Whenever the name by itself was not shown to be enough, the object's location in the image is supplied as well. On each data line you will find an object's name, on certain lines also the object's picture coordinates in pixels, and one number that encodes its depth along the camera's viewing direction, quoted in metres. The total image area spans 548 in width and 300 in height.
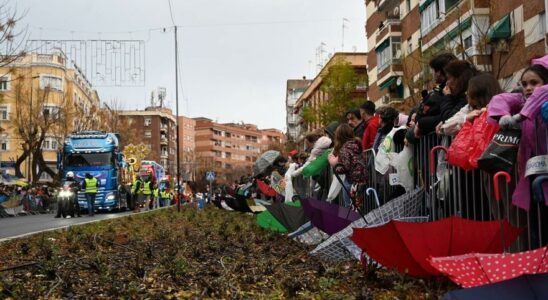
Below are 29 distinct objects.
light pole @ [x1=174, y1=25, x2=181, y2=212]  22.80
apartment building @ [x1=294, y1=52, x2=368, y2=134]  61.58
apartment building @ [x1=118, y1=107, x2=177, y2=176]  137.25
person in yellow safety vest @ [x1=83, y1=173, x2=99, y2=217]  27.02
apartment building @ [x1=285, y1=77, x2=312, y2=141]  126.44
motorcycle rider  25.89
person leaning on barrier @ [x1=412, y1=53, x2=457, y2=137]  6.03
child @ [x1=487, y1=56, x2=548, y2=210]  4.23
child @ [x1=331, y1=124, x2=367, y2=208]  7.60
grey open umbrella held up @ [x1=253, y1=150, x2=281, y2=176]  17.45
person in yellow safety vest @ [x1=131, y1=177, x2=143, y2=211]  33.74
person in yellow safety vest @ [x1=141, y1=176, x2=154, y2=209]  35.49
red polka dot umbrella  3.47
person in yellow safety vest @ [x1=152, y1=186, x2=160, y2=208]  39.59
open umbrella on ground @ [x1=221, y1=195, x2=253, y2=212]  17.19
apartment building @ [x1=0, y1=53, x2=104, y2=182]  47.72
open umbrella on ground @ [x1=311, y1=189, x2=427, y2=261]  5.16
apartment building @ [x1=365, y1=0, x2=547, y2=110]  26.59
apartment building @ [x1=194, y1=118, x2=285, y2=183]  158.25
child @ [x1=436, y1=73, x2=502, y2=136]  5.29
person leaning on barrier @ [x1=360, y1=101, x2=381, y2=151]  8.43
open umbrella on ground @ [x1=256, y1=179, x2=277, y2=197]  13.95
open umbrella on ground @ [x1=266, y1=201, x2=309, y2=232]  7.48
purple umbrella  5.83
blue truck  30.59
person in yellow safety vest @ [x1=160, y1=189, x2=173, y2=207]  47.00
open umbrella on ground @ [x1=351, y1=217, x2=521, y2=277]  4.13
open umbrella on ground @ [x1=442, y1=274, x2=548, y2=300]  3.14
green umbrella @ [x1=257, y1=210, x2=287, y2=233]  9.04
